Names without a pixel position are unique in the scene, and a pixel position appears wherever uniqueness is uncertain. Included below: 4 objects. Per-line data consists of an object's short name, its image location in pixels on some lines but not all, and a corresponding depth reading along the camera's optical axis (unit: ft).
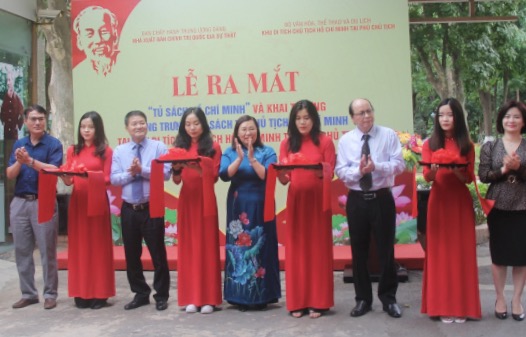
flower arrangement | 21.18
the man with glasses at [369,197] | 16.15
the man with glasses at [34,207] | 18.37
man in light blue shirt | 17.70
